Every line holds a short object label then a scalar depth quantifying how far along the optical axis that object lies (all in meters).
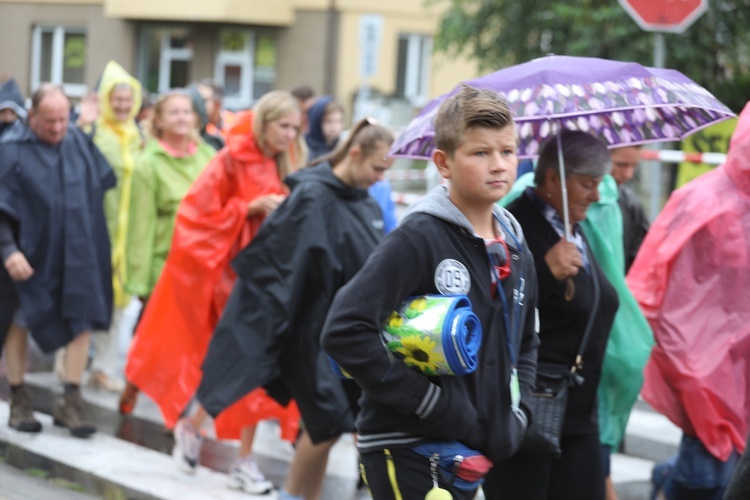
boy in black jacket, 7.17
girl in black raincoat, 12.23
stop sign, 17.75
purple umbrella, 9.73
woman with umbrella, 9.73
